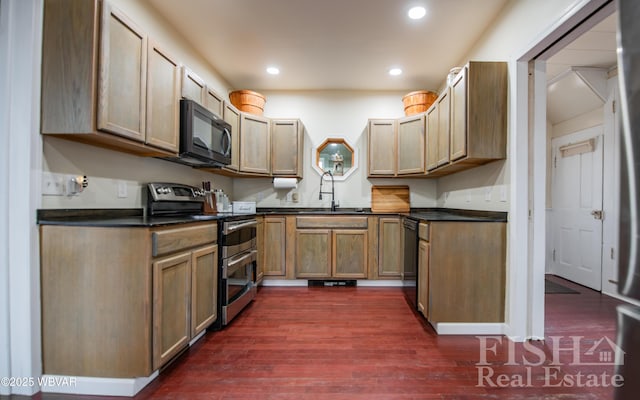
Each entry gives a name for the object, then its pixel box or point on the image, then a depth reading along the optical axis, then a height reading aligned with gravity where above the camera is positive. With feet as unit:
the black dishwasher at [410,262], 8.38 -2.05
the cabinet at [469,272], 7.07 -1.91
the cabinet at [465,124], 6.98 +2.24
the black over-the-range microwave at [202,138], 7.11 +1.77
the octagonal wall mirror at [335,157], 12.81 +2.01
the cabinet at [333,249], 10.97 -2.04
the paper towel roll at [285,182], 11.97 +0.73
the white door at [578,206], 10.62 -0.24
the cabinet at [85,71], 4.66 +2.26
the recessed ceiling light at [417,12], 7.28 +5.16
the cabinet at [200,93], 7.33 +3.20
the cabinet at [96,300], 4.67 -1.79
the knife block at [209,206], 8.91 -0.27
